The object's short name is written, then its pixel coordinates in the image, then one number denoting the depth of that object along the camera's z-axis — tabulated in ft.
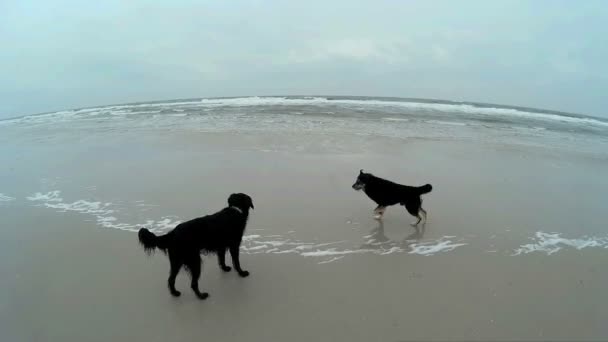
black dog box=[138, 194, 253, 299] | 10.93
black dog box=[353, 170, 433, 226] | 17.48
